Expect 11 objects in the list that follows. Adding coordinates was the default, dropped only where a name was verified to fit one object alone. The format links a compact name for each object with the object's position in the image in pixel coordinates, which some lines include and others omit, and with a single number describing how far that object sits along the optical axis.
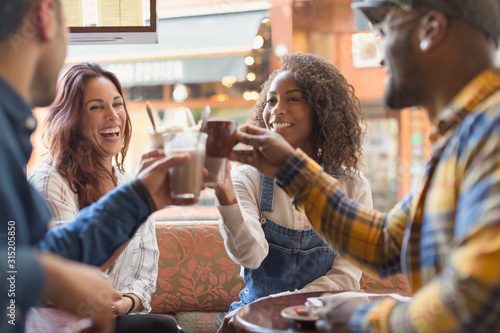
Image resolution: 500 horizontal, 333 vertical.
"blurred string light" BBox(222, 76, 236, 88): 4.21
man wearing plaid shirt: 0.89
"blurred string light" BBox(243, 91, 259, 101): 4.12
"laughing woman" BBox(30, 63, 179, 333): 2.21
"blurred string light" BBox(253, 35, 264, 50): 4.05
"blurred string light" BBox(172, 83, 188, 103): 4.23
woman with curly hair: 2.12
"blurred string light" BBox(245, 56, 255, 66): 4.11
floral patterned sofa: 3.08
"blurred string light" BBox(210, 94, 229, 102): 4.22
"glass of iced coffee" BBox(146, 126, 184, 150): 1.52
